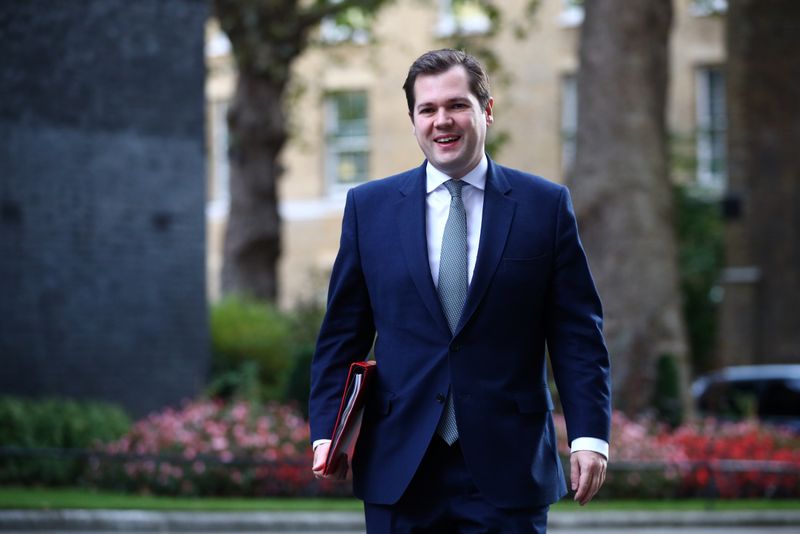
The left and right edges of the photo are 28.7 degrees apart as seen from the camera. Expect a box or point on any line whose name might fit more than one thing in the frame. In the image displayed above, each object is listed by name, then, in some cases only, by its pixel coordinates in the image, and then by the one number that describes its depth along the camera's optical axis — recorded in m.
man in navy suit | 4.51
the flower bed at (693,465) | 15.43
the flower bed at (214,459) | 14.57
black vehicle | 21.25
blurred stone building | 35.47
